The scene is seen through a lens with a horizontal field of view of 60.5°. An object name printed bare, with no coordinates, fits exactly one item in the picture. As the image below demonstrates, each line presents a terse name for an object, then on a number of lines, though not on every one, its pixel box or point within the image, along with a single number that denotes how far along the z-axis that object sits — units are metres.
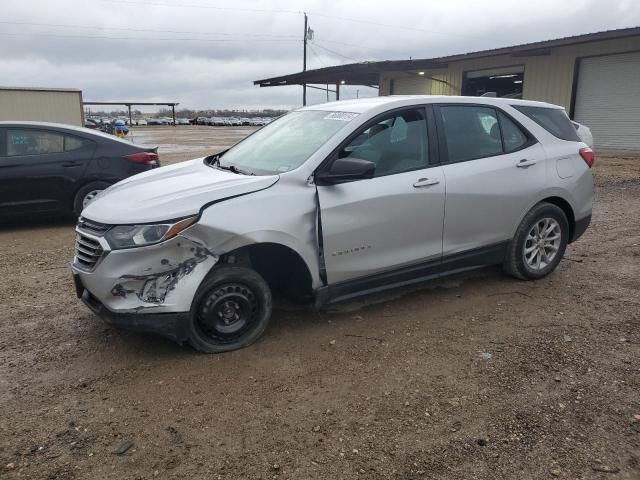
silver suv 3.54
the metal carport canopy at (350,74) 24.34
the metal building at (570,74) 17.69
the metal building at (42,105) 16.52
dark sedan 7.35
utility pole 51.71
